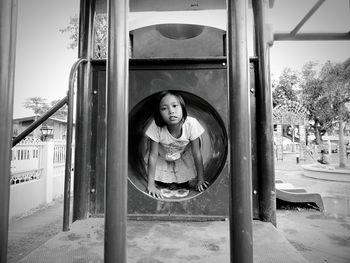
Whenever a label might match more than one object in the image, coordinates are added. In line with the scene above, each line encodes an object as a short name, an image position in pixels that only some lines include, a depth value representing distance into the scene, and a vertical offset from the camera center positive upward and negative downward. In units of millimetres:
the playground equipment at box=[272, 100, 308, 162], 16573 +1988
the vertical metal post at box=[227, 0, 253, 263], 548 +23
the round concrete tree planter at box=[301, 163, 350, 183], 6509 -736
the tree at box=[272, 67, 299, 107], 18700 +4379
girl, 1822 +3
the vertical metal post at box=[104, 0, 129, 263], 556 +30
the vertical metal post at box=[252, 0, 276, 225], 1500 +109
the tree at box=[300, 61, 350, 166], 9938 +2393
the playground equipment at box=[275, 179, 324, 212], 3408 -673
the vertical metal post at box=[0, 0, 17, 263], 596 +122
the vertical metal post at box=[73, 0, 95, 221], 1537 +41
